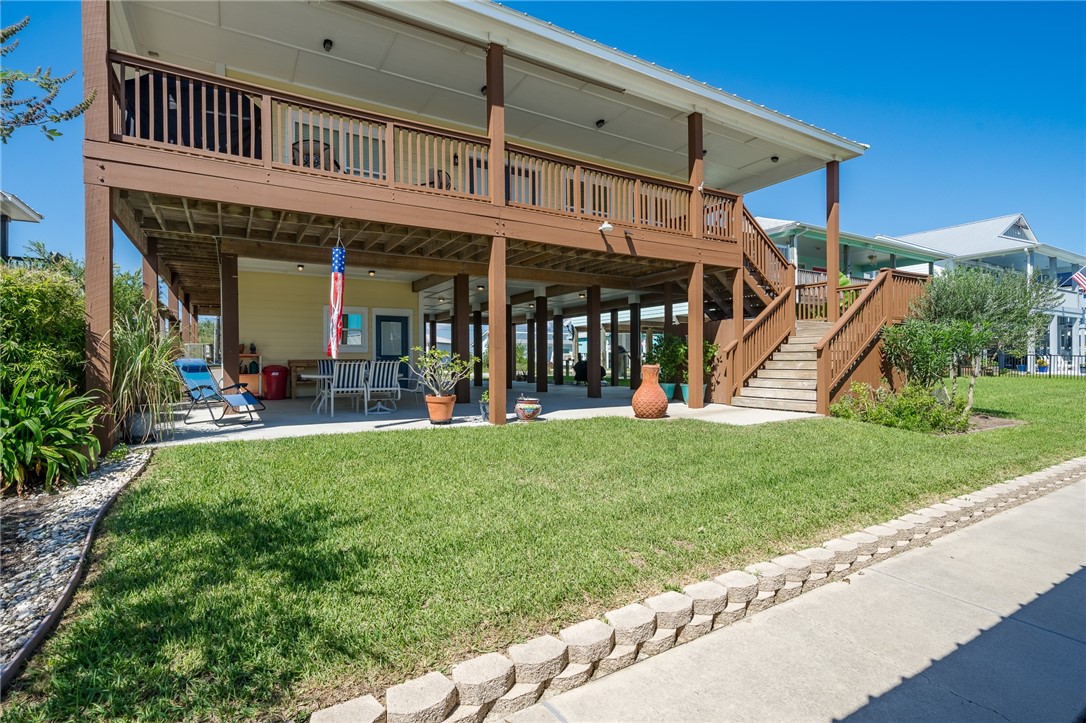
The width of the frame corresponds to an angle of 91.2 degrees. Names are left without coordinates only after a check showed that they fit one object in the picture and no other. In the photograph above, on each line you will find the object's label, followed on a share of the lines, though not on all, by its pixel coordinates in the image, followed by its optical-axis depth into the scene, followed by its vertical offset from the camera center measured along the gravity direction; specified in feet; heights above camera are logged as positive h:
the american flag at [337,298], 23.62 +2.49
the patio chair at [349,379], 28.86 -1.39
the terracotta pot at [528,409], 26.11 -2.73
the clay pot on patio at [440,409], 25.11 -2.62
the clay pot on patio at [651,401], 27.66 -2.47
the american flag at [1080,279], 62.49 +8.83
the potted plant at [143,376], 18.07 -0.79
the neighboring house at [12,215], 46.75 +13.12
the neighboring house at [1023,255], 82.07 +15.51
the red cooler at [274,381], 38.63 -2.00
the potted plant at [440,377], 25.18 -1.16
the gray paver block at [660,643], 8.08 -4.44
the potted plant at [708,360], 34.81 -0.43
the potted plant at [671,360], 36.37 -0.45
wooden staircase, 30.99 -1.60
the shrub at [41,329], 14.79 +0.74
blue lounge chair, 24.62 -1.80
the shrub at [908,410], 26.09 -2.95
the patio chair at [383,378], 29.43 -1.37
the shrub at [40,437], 13.21 -2.18
